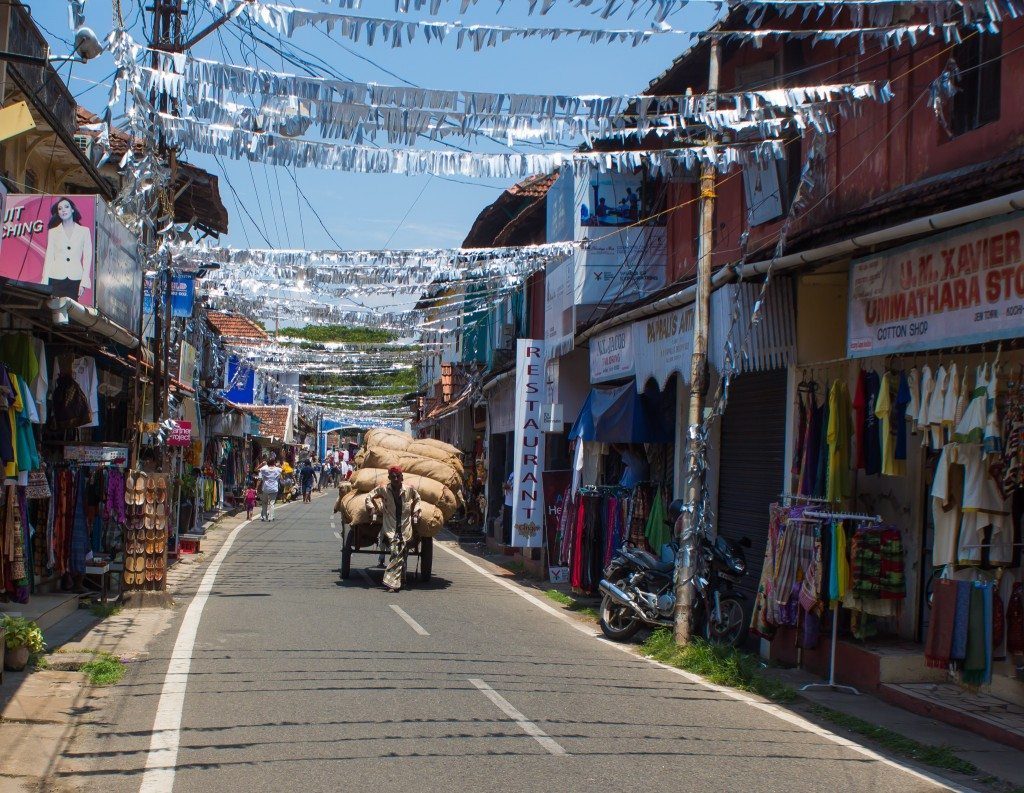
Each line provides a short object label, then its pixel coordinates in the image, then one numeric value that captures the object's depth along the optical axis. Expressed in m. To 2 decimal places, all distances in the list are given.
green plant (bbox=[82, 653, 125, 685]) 9.85
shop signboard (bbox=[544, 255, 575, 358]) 20.42
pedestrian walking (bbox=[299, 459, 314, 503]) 51.09
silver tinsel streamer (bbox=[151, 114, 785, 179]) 10.09
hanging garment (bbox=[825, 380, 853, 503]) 11.52
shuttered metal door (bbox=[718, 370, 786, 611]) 14.46
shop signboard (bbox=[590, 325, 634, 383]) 17.17
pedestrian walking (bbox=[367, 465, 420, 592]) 17.38
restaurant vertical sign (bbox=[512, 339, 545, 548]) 20.94
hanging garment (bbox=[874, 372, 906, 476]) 10.40
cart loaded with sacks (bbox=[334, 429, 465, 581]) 18.06
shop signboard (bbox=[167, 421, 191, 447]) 20.80
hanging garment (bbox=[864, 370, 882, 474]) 10.96
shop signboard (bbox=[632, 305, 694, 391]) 14.41
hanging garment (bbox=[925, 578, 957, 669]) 9.02
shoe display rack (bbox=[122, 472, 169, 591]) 14.61
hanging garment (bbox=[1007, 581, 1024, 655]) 8.93
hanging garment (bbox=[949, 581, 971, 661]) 8.98
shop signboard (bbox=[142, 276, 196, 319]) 19.56
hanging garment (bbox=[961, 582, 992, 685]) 8.90
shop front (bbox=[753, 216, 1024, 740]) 8.94
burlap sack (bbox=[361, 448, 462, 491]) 18.78
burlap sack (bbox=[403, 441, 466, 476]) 19.33
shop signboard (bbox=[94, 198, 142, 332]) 12.27
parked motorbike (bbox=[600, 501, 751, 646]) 12.99
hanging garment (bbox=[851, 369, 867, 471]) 11.00
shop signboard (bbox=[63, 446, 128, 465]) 15.16
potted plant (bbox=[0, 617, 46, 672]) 9.96
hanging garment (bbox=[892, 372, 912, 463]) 10.34
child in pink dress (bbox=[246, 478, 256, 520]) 37.69
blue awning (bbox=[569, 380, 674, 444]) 16.56
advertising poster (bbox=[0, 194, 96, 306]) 10.88
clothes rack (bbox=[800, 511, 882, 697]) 10.94
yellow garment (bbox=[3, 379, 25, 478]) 11.23
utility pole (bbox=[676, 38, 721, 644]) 12.69
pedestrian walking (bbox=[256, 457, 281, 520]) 34.56
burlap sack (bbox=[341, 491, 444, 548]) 17.86
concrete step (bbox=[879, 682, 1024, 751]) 8.68
